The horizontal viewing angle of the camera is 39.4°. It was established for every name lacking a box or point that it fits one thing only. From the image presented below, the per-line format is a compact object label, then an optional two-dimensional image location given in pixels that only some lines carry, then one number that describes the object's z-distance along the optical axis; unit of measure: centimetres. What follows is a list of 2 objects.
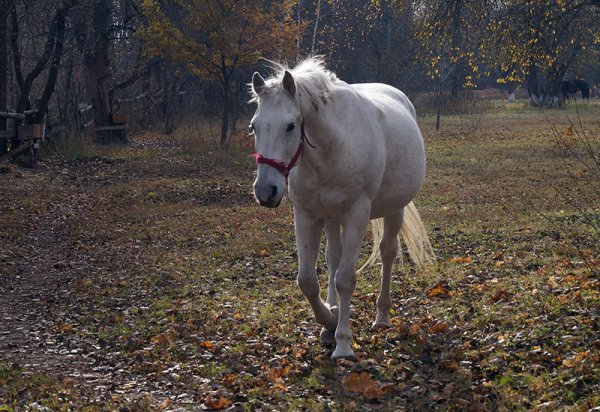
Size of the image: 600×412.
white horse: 560
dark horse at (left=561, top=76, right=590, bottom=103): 5897
